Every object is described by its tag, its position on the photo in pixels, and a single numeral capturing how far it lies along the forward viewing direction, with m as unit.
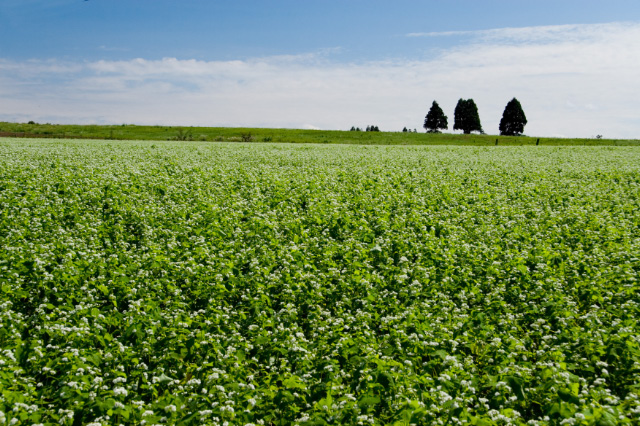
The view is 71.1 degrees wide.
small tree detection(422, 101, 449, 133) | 128.38
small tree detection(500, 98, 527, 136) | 119.06
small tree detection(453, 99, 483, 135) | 123.94
